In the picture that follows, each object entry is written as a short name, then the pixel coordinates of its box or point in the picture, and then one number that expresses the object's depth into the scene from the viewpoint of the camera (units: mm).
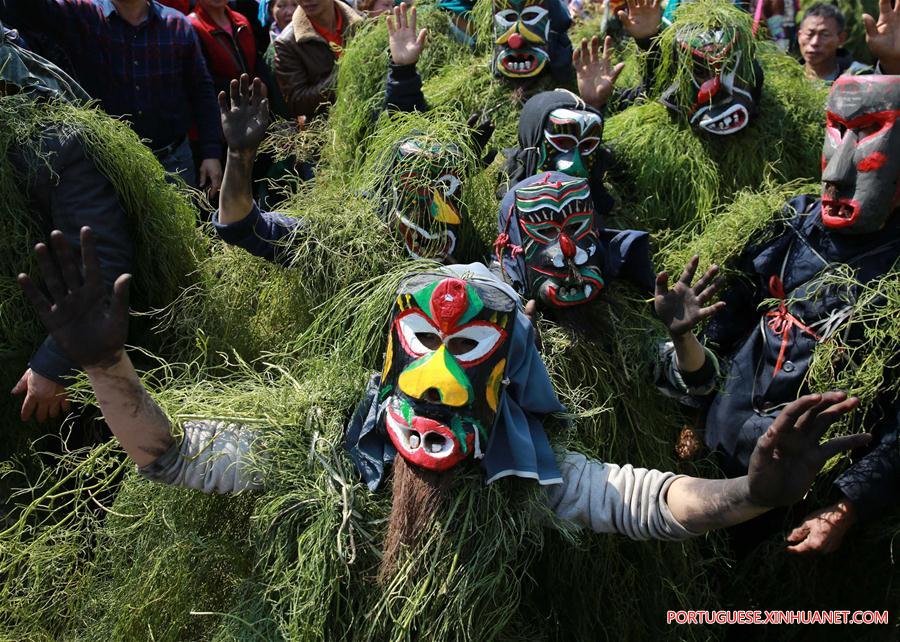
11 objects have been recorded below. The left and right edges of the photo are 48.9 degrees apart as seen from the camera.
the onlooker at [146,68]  3909
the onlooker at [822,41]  5094
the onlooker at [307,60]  4793
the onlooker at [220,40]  4594
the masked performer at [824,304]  2867
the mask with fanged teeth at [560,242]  3143
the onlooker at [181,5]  4893
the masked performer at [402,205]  3143
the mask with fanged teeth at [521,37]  4375
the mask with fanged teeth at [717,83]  3830
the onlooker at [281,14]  5160
